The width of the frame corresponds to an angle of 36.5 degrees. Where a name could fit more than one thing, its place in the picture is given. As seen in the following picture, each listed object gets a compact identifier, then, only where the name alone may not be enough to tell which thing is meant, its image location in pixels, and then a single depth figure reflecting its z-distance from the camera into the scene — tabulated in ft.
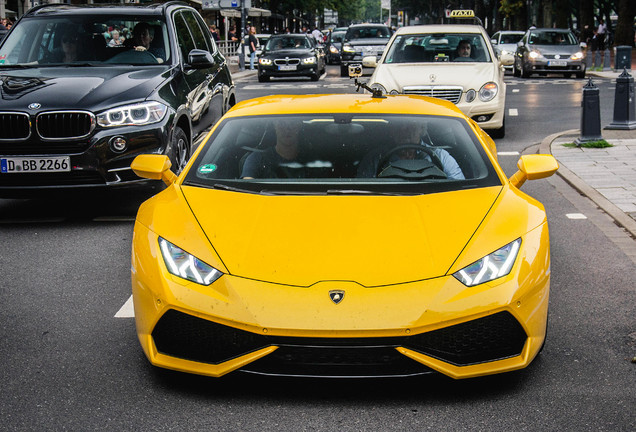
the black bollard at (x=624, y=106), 47.42
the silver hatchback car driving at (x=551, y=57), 98.07
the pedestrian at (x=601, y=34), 176.24
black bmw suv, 25.73
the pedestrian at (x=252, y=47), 133.80
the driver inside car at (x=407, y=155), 16.80
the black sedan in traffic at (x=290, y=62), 99.81
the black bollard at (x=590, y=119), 43.98
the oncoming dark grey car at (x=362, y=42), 108.27
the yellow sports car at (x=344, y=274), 12.41
